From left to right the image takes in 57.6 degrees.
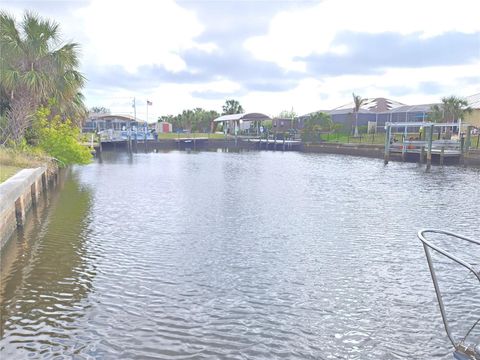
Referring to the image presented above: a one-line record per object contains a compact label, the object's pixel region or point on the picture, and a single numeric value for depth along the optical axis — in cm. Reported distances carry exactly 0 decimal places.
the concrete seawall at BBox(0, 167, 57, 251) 962
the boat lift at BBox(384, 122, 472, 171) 3659
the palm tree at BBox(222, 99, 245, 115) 10869
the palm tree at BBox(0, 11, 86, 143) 1966
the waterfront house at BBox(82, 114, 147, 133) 7406
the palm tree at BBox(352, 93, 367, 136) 6696
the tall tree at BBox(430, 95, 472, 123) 4881
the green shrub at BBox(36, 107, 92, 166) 2247
